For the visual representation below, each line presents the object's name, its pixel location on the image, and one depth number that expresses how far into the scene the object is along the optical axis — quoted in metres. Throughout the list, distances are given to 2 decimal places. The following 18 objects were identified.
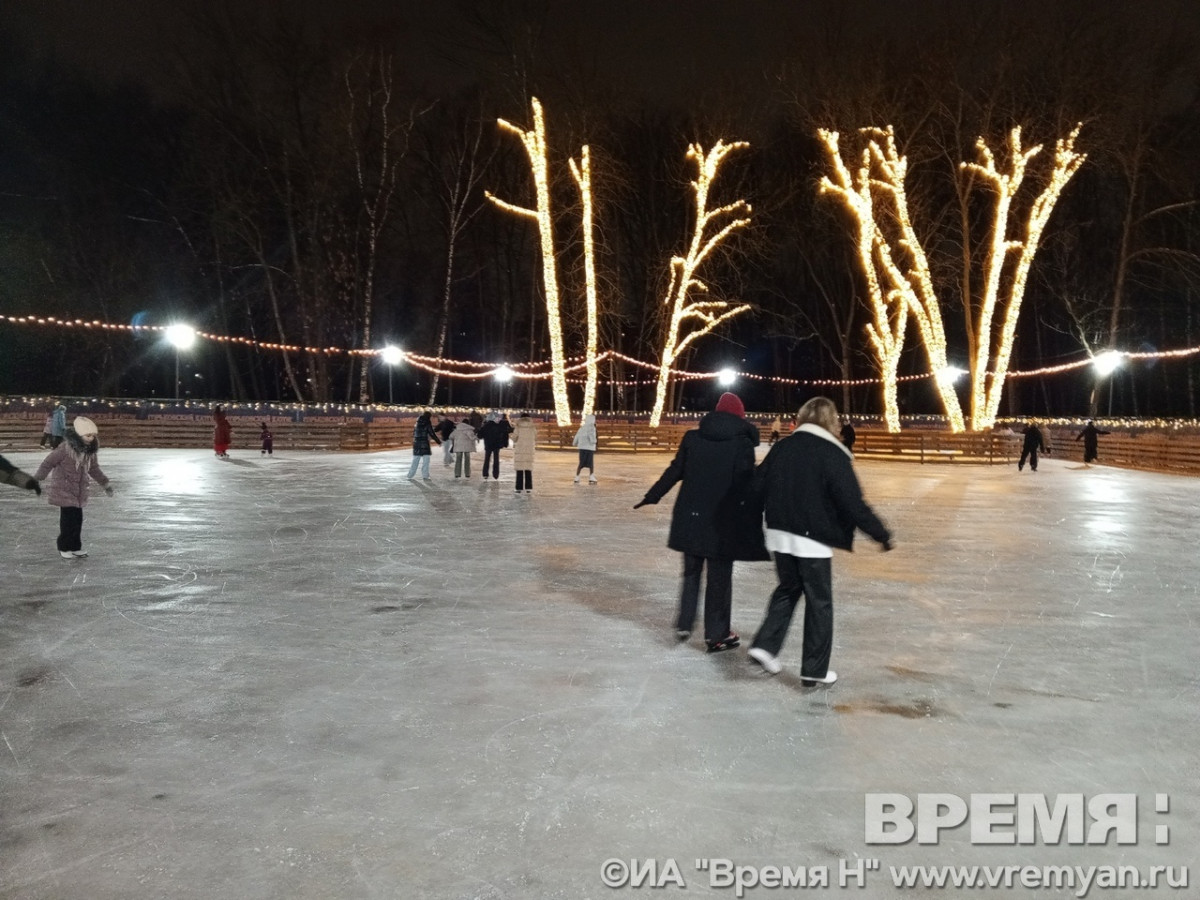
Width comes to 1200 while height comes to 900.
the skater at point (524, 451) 16.73
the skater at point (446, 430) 22.28
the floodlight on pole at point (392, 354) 29.98
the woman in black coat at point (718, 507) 5.56
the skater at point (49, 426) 23.46
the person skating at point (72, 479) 8.91
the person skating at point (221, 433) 25.55
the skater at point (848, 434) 26.89
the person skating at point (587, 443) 19.23
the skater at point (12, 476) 5.96
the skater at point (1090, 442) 26.09
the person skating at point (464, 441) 19.62
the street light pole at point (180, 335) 26.20
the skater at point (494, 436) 19.39
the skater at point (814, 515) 4.93
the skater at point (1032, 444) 25.25
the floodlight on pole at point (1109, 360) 28.64
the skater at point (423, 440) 19.03
